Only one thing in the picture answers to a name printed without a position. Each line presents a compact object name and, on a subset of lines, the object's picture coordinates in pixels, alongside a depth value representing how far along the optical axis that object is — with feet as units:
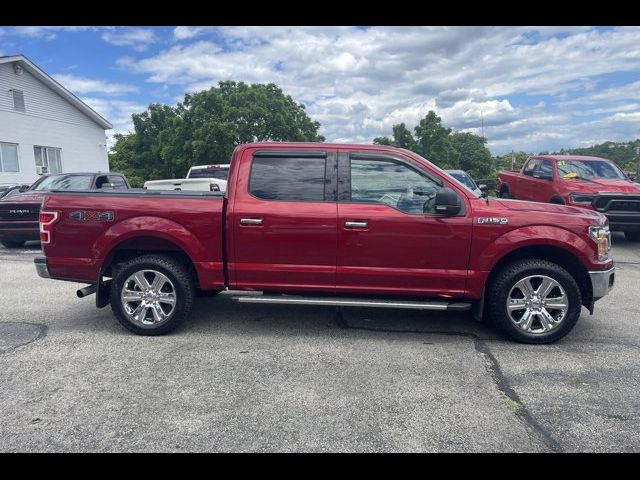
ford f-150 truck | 14.52
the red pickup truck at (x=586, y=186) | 29.99
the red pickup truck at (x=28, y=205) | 30.71
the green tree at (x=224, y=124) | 100.27
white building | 68.28
